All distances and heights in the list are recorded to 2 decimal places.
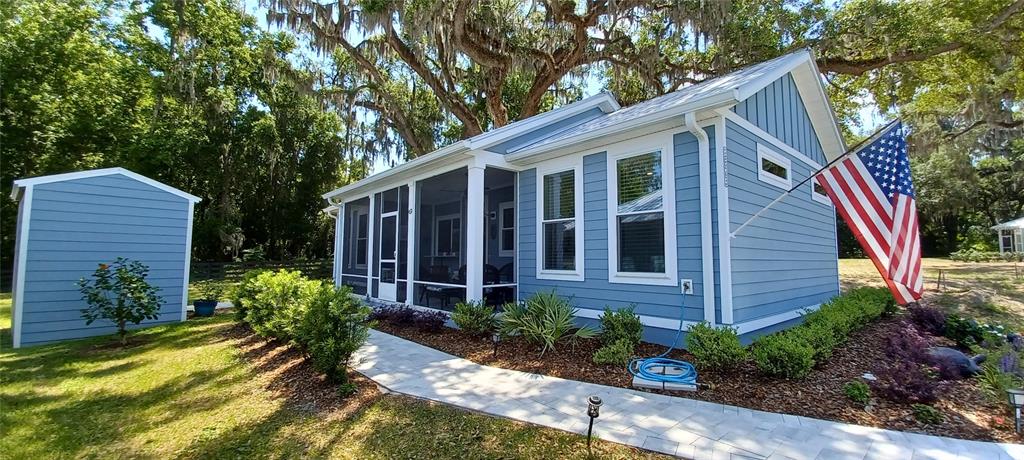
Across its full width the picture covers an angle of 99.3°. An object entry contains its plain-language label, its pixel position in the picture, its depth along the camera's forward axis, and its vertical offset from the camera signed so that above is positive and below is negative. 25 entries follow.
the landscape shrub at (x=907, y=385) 3.71 -1.11
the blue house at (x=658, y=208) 5.24 +0.72
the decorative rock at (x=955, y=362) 4.23 -1.07
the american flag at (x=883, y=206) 4.75 +0.59
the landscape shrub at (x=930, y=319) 6.56 -0.95
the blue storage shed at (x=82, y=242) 7.14 +0.19
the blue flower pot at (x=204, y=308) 9.48 -1.20
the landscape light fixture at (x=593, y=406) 2.94 -1.02
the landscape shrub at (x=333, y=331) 4.33 -0.79
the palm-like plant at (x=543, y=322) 5.60 -0.89
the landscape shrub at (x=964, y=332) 5.84 -1.02
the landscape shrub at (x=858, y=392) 3.81 -1.20
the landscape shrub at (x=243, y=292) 7.24 -0.68
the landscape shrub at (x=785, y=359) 4.25 -1.00
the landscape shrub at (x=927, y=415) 3.41 -1.24
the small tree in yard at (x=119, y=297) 7.04 -0.75
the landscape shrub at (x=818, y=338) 4.87 -0.93
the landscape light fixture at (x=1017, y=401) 3.23 -1.06
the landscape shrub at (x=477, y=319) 6.46 -0.96
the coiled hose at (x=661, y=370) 4.29 -1.19
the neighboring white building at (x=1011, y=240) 21.69 +0.98
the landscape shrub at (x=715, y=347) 4.42 -0.94
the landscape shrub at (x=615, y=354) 4.96 -1.13
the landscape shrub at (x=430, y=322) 6.98 -1.08
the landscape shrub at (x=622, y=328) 5.36 -0.90
